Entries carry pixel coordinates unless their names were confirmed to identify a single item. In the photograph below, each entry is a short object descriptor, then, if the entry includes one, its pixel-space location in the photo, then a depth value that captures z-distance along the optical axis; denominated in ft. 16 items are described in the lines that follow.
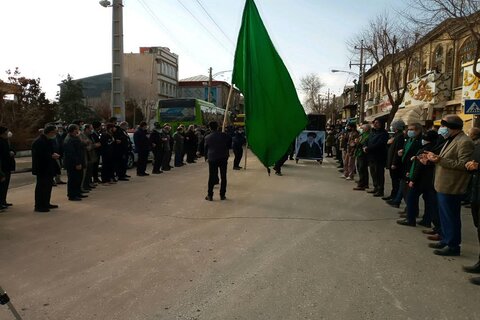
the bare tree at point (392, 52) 88.28
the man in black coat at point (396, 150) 27.66
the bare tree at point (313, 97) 266.57
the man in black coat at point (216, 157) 30.73
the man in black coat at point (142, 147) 45.63
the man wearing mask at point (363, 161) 36.32
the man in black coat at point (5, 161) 26.86
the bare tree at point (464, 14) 48.97
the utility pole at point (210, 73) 167.48
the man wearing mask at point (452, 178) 17.34
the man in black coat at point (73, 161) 30.22
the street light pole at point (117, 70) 61.16
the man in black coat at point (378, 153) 32.71
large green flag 24.43
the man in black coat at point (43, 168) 26.43
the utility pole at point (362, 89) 133.63
